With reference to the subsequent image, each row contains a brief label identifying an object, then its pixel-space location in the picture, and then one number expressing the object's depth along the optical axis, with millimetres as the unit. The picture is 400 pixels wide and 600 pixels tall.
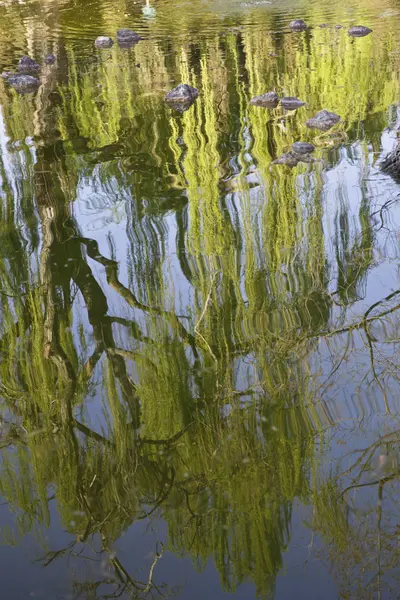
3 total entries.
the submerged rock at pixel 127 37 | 8672
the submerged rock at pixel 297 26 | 8875
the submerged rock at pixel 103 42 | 8508
